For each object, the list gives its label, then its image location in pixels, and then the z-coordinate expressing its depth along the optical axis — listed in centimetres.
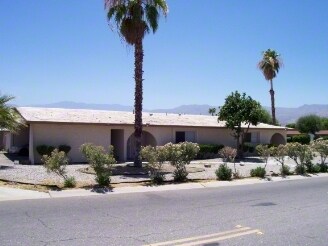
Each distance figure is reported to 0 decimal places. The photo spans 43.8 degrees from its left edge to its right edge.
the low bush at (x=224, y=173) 1845
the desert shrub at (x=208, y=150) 3183
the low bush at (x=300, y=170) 2195
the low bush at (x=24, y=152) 2961
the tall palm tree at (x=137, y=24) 2133
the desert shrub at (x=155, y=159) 1625
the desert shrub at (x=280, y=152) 2100
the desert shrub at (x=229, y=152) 2024
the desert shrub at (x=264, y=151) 2064
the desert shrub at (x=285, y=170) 2134
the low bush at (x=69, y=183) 1462
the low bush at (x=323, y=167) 2312
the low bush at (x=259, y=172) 2000
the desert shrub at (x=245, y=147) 3600
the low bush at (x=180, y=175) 1734
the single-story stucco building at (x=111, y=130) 2508
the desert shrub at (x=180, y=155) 1662
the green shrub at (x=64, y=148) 2480
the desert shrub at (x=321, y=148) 2341
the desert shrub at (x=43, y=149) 2392
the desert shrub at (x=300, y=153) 2147
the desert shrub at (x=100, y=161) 1482
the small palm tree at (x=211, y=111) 8012
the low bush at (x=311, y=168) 2261
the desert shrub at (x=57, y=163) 1435
